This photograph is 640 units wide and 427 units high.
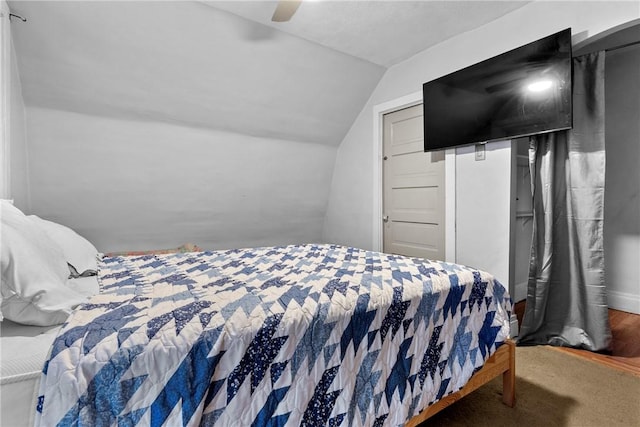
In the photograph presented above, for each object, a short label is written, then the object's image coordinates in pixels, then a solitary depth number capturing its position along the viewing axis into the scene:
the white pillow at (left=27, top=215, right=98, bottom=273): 1.88
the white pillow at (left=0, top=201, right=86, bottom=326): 1.04
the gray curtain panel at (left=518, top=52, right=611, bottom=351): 2.39
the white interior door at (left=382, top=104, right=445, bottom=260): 3.30
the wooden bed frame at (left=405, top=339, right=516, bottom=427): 1.58
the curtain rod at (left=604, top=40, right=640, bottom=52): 2.49
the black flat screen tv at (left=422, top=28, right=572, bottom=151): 2.27
